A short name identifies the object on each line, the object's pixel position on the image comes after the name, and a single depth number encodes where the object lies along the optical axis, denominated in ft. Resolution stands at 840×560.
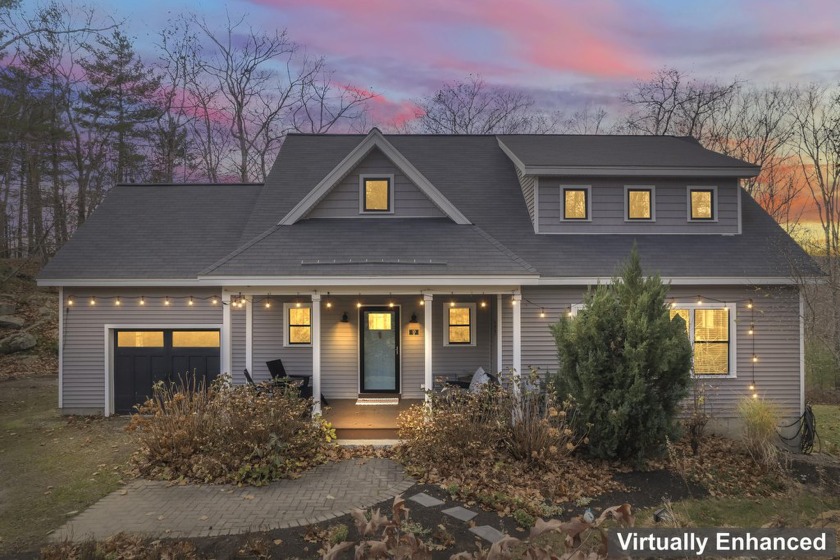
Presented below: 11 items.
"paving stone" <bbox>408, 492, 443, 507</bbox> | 21.09
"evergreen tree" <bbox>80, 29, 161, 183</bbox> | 76.89
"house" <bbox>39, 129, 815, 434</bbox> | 34.04
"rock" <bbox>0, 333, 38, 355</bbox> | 56.85
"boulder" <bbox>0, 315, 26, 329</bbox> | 59.47
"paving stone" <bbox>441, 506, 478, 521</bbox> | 19.88
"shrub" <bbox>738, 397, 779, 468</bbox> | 27.02
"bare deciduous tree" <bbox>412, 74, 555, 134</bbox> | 84.12
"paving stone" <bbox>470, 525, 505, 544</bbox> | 17.90
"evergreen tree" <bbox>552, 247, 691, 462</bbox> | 25.04
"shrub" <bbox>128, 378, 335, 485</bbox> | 24.23
